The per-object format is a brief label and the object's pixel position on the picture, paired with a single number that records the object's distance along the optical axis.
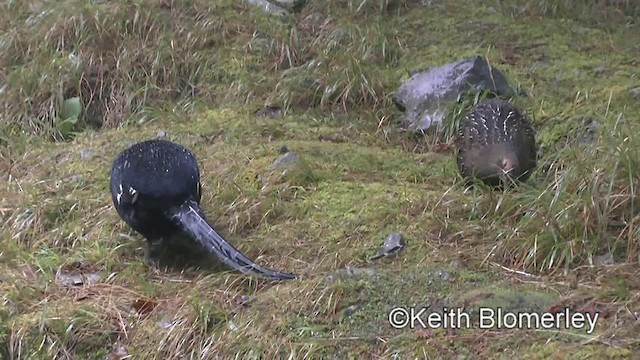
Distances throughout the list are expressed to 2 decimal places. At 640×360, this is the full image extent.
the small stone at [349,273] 4.31
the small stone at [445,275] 4.27
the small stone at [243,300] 4.28
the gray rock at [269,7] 7.93
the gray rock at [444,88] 6.52
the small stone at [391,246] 4.65
